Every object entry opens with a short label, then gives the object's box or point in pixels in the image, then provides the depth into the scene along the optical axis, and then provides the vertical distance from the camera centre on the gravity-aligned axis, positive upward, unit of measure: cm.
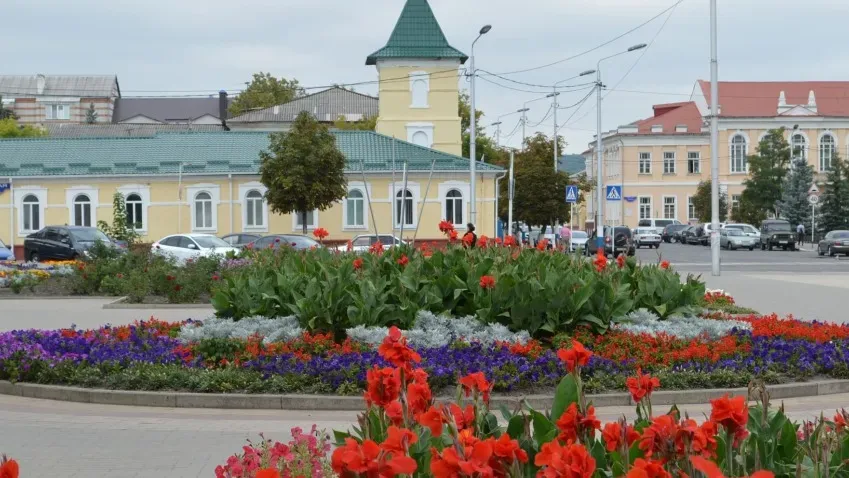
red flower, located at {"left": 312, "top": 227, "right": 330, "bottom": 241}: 1689 -24
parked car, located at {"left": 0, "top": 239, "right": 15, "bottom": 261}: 4493 -132
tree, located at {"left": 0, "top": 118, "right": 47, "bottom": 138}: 9950 +803
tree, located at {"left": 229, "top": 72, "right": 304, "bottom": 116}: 11175 +1225
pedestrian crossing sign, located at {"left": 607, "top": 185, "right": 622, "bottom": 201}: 4241 +78
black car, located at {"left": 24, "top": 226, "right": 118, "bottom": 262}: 4275 -83
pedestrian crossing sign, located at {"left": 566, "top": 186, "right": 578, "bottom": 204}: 4803 +86
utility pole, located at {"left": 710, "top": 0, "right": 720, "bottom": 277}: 3738 +226
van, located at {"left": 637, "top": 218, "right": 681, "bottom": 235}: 10000 -81
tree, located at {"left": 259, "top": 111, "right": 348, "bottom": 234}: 4959 +202
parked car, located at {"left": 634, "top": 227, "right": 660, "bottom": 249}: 8150 -180
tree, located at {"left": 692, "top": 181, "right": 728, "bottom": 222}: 10025 +90
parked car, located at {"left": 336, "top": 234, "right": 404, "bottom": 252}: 4388 -92
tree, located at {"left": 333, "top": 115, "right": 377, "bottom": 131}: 9025 +739
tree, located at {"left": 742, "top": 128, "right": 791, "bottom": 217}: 9012 +315
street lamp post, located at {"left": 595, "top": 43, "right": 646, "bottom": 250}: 4697 +105
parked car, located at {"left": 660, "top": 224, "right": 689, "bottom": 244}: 9625 -165
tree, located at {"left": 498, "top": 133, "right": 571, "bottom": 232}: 6506 +113
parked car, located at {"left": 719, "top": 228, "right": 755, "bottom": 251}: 7662 -182
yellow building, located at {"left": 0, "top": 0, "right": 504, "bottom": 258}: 5328 +132
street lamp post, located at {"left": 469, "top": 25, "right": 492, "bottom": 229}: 4741 +252
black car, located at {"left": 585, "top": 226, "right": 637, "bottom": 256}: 5278 -126
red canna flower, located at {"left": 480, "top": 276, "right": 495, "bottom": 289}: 1391 -81
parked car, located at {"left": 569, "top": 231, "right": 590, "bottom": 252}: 6694 -138
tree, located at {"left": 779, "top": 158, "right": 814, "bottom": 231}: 8544 +137
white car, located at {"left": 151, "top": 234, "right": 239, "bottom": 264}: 4016 -93
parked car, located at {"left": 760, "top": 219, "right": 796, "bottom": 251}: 7381 -146
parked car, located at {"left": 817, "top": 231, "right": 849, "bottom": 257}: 6141 -173
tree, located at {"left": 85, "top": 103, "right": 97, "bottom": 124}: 12606 +1144
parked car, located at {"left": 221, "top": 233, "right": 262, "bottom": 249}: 4606 -85
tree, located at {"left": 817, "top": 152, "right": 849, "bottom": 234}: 7775 +87
